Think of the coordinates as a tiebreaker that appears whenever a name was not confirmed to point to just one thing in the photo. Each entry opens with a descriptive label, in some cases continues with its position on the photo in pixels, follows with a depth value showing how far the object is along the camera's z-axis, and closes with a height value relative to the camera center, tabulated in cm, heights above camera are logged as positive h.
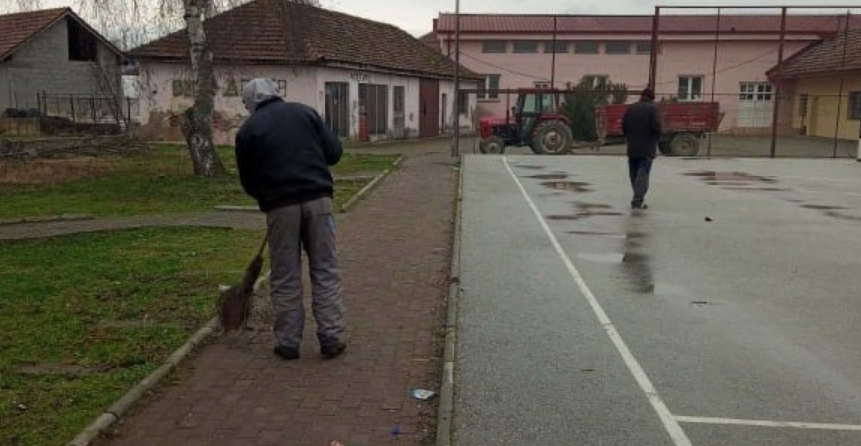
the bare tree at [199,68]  1717 +54
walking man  1355 -63
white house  3111 +68
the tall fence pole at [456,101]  2575 -8
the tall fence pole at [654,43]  2858 +198
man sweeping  554 -65
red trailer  2742 -65
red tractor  2739 -89
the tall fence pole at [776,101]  2791 +9
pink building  4444 +264
